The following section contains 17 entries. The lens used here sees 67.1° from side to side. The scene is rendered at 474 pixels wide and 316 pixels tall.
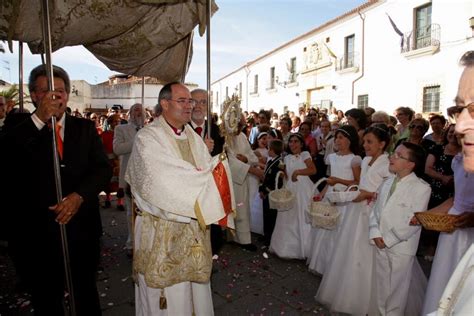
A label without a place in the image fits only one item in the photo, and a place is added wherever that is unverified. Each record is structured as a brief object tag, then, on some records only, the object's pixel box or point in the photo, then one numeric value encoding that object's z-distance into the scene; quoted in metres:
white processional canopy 2.71
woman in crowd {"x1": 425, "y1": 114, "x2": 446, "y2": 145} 5.48
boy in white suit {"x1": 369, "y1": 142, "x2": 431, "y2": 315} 2.98
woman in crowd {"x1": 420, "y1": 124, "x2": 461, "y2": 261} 4.79
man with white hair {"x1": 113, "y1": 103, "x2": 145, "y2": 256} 5.11
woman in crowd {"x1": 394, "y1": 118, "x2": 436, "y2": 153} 5.21
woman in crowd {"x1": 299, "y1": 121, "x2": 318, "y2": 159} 6.93
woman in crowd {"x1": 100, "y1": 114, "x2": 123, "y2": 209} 7.43
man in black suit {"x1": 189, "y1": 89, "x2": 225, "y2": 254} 4.34
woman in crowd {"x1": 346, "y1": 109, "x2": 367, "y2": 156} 5.34
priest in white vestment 2.54
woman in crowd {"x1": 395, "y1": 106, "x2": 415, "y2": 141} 6.38
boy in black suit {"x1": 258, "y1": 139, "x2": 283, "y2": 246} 5.05
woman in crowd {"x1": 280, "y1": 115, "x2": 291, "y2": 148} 7.27
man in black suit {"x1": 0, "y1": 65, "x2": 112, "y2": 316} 2.42
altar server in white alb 5.11
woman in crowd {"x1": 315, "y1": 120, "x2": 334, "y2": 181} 6.83
